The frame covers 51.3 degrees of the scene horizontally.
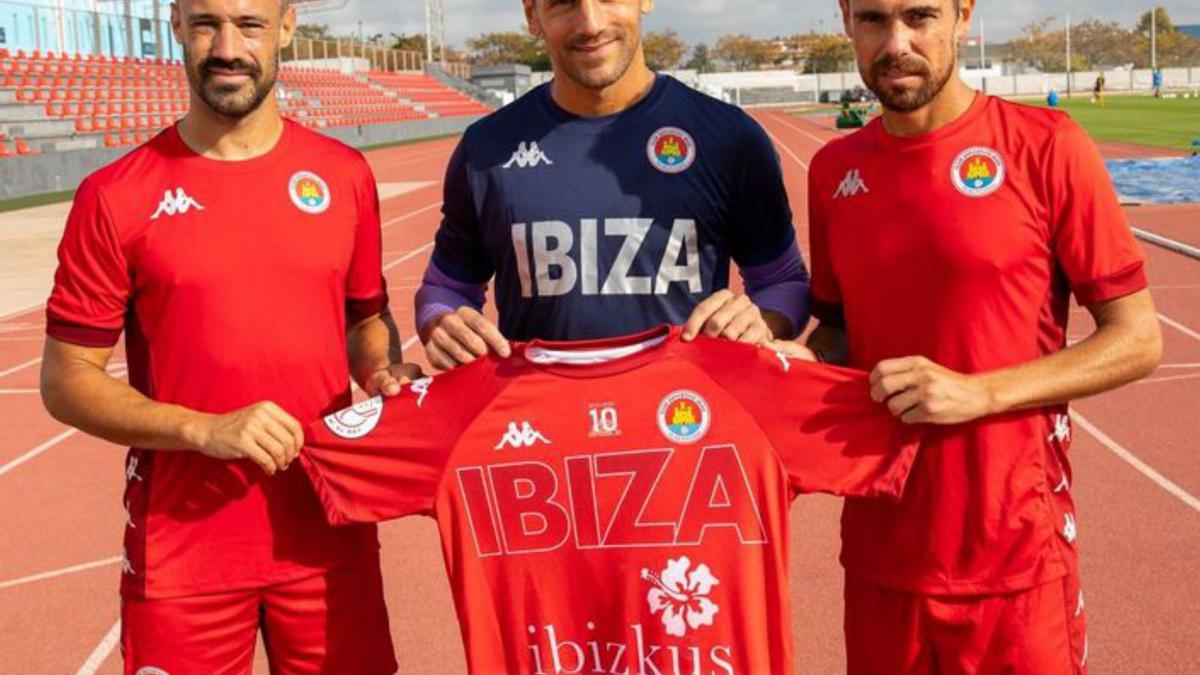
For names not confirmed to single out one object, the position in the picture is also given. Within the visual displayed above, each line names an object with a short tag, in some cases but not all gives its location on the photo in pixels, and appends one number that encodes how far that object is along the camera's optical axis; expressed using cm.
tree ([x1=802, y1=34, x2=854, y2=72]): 12091
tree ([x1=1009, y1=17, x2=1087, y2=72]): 12131
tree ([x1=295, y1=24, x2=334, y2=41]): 7518
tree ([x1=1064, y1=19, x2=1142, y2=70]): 13025
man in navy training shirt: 304
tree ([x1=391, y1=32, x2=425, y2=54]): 10619
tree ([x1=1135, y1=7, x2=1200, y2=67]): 12494
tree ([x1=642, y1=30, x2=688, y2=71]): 12925
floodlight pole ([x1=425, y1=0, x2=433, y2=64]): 7819
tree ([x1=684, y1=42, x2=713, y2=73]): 13675
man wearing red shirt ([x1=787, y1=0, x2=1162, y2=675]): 265
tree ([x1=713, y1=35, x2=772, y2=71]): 14188
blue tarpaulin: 1931
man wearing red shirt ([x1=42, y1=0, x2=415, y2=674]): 281
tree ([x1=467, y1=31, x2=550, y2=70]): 11794
